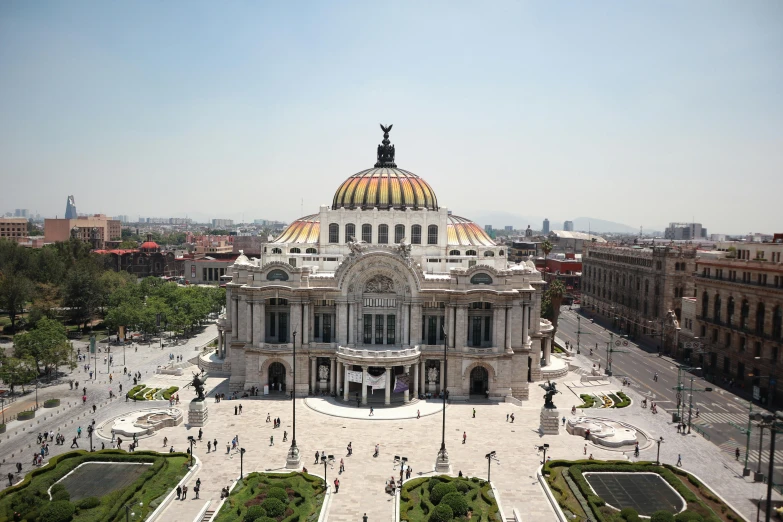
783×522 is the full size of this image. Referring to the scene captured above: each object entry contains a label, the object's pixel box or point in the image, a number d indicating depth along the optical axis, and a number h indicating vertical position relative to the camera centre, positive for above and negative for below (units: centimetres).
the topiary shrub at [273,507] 4011 -1960
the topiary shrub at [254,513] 3919 -1958
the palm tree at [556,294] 9331 -985
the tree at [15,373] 6869 -1811
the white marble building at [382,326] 6981 -1194
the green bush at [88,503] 4103 -1996
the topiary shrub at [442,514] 3934 -1947
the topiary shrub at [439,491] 4291 -1955
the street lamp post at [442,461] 4953 -1996
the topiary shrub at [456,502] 4056 -1934
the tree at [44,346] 7438 -1601
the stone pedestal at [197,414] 6066 -1978
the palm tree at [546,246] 10882 -230
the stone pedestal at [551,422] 5994 -1967
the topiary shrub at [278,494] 4206 -1954
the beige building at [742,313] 7250 -1047
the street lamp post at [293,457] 4966 -1986
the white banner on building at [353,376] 6738 -1718
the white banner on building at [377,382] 6725 -1776
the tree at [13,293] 10450 -1266
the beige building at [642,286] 10162 -986
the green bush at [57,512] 3856 -1951
